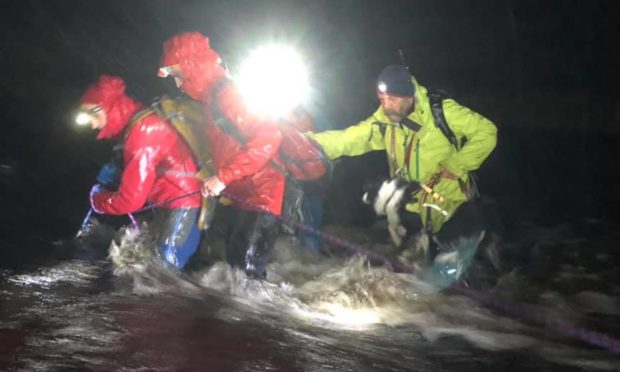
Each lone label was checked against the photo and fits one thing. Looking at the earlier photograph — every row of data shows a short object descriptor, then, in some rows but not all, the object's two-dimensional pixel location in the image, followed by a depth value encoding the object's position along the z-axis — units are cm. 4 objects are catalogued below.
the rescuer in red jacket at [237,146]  467
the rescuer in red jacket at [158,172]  463
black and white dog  575
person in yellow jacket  530
